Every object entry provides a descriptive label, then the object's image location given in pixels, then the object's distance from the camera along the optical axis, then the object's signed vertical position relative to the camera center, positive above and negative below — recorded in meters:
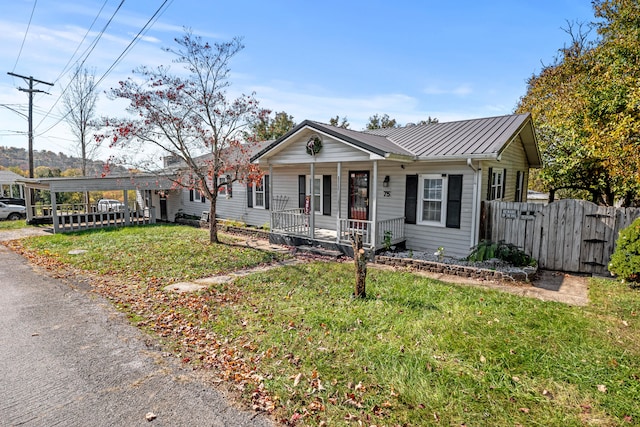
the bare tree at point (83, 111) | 24.28 +5.29
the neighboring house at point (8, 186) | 29.08 -0.38
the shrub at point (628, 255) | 6.82 -1.27
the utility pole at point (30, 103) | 21.06 +5.12
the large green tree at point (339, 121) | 38.47 +7.83
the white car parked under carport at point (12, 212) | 20.70 -1.84
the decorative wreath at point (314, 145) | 10.60 +1.37
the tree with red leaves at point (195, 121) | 10.72 +2.12
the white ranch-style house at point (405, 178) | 9.48 +0.39
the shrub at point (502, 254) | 8.53 -1.63
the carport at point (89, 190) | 15.02 -0.65
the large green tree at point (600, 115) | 8.98 +2.59
